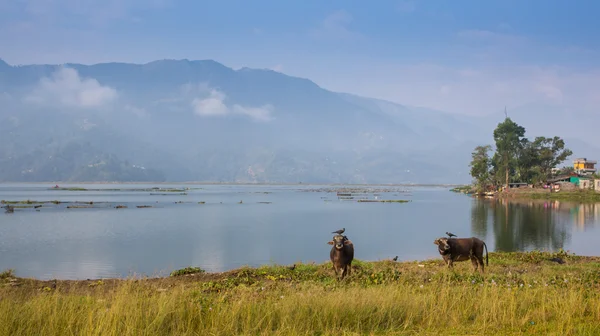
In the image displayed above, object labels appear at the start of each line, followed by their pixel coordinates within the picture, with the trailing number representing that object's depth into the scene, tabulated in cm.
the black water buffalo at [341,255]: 1403
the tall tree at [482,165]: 10744
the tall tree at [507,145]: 10388
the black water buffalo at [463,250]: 1628
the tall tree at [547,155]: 9994
